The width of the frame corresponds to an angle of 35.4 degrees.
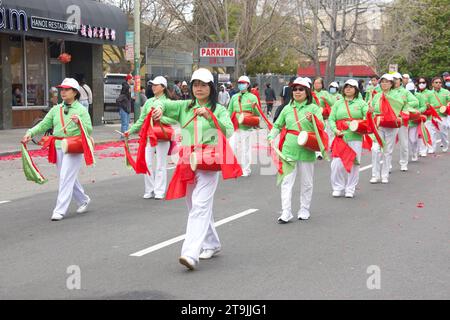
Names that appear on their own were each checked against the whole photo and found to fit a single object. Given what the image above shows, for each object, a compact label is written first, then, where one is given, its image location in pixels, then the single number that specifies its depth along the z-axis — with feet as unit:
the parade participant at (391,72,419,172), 44.70
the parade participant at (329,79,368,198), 36.94
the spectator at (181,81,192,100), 99.50
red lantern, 79.05
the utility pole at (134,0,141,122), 82.53
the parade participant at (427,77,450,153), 58.75
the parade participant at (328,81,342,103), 55.88
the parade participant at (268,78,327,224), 29.99
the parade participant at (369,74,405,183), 42.68
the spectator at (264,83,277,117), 122.72
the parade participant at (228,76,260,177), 45.37
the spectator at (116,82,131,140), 77.30
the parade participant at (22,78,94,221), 31.09
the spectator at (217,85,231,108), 107.86
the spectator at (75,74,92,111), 74.76
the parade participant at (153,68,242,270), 21.75
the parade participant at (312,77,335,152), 54.39
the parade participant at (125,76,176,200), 35.65
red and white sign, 99.45
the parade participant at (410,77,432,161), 56.36
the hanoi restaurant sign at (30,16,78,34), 74.28
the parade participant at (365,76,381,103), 49.33
